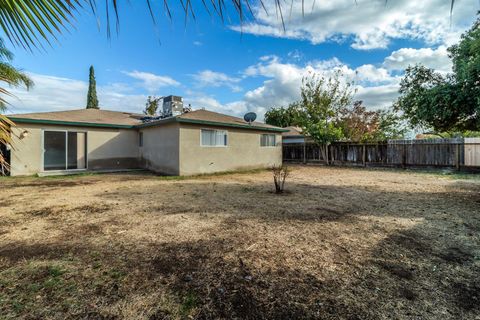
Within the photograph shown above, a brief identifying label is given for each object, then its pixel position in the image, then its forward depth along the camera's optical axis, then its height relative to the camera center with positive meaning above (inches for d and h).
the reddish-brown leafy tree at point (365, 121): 841.0 +136.1
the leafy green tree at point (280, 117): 1379.2 +256.2
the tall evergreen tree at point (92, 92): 815.7 +231.8
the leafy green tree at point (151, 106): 1046.3 +241.1
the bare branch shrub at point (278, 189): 270.0 -34.7
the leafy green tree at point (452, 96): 302.7 +93.1
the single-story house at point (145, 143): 414.3 +32.4
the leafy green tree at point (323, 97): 801.0 +213.3
